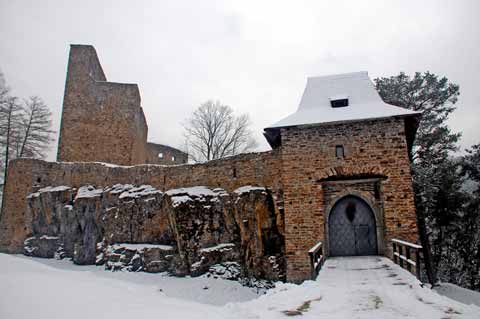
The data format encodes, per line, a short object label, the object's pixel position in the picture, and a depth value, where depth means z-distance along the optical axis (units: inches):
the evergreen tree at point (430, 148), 593.0
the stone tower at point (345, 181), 387.5
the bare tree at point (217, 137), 1124.5
